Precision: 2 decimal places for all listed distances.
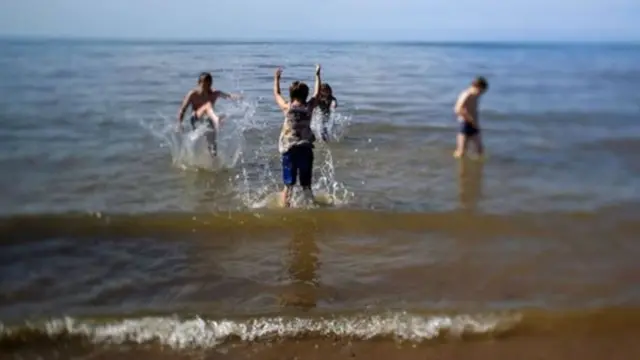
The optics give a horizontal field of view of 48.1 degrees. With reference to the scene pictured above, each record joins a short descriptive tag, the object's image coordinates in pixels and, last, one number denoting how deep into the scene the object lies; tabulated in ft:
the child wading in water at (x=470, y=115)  37.87
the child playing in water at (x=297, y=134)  26.45
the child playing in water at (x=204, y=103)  35.06
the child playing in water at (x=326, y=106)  42.09
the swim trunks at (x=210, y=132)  35.73
